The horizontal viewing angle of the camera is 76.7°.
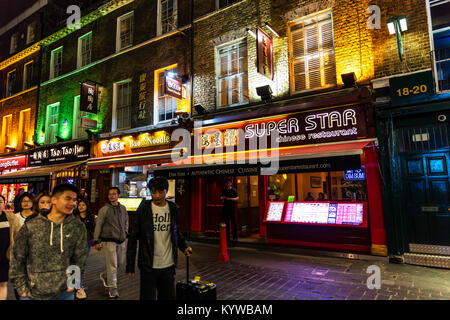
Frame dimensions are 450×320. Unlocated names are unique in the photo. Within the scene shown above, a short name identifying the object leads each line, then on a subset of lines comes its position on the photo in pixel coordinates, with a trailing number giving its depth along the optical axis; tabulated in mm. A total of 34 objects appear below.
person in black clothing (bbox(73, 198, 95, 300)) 5859
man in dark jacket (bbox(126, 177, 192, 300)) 3494
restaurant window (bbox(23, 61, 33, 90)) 19344
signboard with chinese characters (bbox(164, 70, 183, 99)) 10836
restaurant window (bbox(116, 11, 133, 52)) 14220
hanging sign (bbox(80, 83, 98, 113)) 13617
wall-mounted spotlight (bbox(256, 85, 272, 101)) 9396
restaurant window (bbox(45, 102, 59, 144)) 16938
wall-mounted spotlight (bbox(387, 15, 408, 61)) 7117
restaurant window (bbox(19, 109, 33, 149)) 18328
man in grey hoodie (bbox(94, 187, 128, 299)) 5150
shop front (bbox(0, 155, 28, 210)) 18109
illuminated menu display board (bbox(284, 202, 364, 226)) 7738
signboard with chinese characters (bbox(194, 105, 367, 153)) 7975
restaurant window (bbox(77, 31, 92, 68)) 15875
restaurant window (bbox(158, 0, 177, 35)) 12635
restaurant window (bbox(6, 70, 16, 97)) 20484
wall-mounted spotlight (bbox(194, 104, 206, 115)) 11076
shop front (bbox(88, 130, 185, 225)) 11898
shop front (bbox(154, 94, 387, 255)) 7535
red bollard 7531
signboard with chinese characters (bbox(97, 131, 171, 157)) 11992
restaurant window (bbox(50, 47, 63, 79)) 17484
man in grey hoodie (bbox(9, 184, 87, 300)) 2637
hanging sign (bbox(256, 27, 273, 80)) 8703
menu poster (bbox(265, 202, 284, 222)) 8852
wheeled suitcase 3289
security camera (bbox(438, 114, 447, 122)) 6766
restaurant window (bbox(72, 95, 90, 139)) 15584
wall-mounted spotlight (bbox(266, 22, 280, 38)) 9258
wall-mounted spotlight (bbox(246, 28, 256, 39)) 9281
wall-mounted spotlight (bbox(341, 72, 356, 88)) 7781
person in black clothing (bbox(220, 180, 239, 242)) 9602
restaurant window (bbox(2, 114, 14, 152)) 19891
